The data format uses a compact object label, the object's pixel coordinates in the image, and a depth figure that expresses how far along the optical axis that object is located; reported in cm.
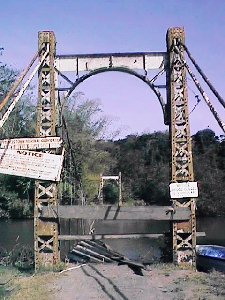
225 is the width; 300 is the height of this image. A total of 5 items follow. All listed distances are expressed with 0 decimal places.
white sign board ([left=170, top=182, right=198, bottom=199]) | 1163
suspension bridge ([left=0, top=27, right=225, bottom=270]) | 1105
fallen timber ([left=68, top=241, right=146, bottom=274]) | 1163
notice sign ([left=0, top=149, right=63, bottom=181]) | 1074
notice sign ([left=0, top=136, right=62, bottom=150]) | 1066
